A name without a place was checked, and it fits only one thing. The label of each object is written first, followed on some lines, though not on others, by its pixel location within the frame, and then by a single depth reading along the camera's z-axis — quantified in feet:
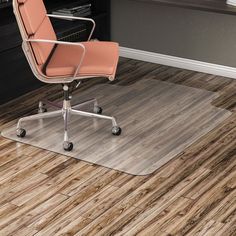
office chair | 15.08
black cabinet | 17.98
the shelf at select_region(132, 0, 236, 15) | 17.47
